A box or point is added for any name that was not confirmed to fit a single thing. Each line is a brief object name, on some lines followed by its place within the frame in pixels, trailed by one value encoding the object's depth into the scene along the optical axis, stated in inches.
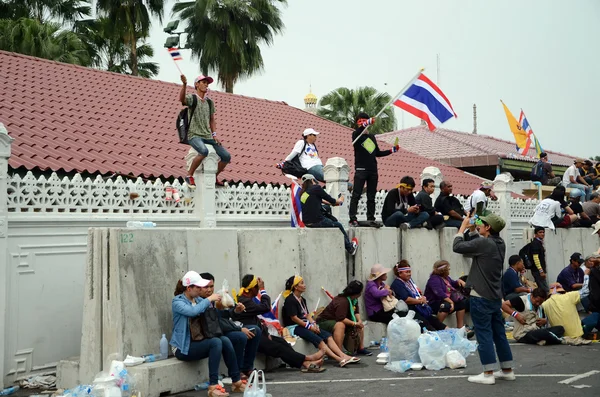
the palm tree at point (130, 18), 1195.9
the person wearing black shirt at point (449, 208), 601.0
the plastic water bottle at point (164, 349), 364.2
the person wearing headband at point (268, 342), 400.5
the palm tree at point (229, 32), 1185.4
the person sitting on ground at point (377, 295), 500.1
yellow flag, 906.7
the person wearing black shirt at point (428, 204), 572.7
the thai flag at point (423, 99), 605.9
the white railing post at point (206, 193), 480.4
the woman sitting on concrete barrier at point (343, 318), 448.1
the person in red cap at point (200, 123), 478.9
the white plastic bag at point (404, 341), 419.3
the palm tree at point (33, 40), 1039.0
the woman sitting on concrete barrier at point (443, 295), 532.7
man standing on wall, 543.5
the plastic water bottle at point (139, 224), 381.4
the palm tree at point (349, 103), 1443.2
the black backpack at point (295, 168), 541.0
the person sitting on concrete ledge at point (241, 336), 369.1
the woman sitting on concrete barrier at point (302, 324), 430.9
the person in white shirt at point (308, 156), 542.6
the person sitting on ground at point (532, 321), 495.5
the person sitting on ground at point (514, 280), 583.5
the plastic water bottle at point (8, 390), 368.5
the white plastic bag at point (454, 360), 411.2
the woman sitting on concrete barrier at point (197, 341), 348.8
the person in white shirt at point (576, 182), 810.8
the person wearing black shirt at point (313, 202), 490.9
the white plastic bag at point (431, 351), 410.9
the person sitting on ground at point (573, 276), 628.3
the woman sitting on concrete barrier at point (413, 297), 508.1
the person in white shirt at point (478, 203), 618.5
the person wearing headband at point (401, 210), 557.3
